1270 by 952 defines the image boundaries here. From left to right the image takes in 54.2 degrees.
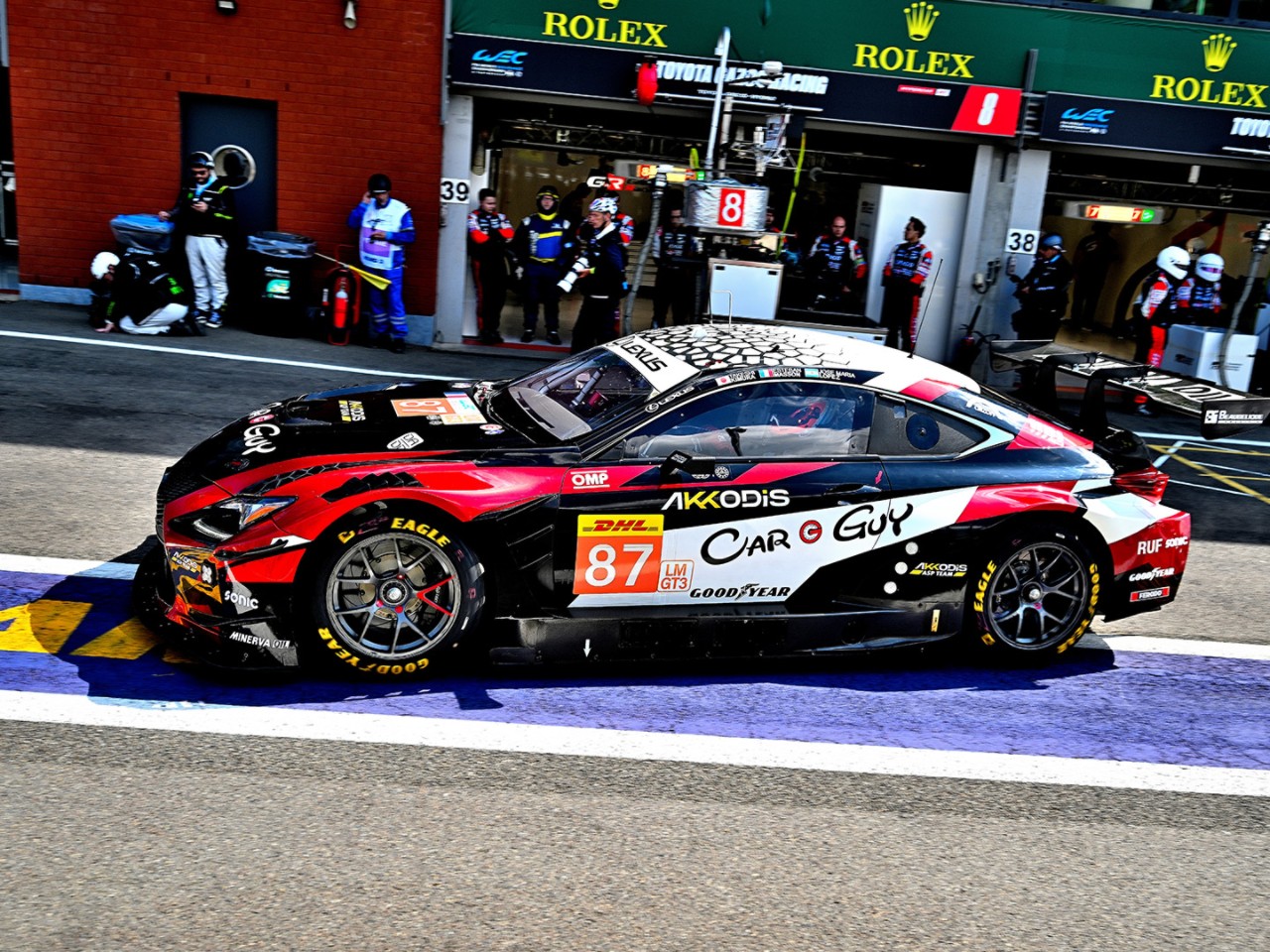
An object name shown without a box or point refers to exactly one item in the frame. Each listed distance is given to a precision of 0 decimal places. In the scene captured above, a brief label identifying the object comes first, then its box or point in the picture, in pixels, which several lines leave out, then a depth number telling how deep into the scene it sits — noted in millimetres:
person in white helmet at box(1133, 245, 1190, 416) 14742
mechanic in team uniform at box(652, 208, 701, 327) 14742
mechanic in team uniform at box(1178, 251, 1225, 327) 15305
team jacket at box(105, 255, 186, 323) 12969
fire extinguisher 13773
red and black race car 5164
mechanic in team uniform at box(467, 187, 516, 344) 14703
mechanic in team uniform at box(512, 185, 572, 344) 14789
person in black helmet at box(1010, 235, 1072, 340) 15062
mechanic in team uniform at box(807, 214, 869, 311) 15773
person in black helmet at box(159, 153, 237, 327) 13359
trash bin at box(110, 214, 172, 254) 13344
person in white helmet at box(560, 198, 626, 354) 13109
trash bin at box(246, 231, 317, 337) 13797
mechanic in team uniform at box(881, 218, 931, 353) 15133
